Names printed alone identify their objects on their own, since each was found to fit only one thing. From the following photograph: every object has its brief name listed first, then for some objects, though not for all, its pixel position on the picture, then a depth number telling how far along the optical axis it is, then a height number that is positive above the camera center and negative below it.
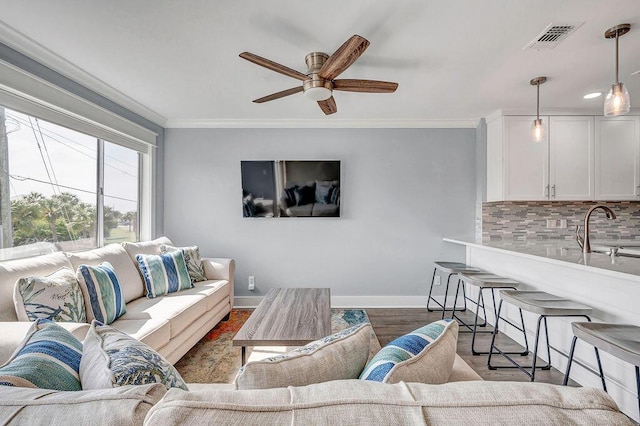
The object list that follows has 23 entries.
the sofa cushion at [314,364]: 0.71 -0.39
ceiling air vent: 1.89 +1.17
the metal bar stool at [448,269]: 3.16 -0.58
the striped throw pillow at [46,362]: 0.66 -0.36
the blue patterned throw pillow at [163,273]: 2.70 -0.56
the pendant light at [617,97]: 1.88 +0.73
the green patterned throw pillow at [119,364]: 0.69 -0.37
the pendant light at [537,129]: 2.70 +0.76
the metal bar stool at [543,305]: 1.89 -0.59
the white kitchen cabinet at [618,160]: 3.38 +0.61
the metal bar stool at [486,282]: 2.55 -0.58
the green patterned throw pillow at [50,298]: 1.67 -0.50
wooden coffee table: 1.78 -0.74
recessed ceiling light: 2.92 +1.17
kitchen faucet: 2.26 -0.16
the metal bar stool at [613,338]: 1.29 -0.57
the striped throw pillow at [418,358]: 0.75 -0.39
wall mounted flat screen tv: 3.73 +0.31
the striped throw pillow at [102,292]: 2.00 -0.55
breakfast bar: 1.80 -0.53
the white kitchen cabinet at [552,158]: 3.40 +0.63
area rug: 2.24 -1.20
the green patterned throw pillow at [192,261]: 3.13 -0.51
